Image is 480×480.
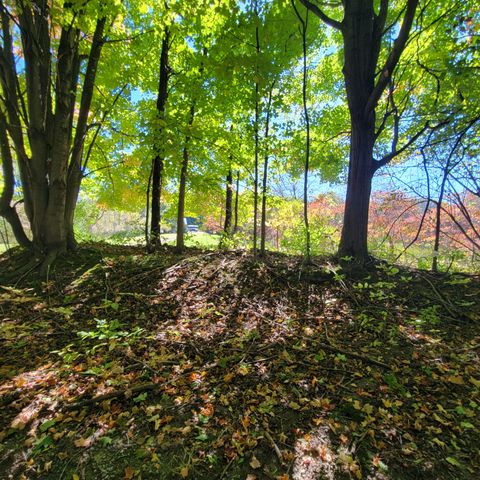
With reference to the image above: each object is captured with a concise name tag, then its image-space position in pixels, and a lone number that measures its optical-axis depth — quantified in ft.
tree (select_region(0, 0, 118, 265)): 15.96
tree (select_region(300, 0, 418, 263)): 14.01
